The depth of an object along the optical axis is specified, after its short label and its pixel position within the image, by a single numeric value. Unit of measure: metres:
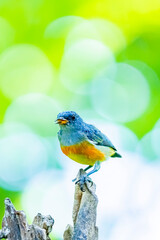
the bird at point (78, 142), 6.74
